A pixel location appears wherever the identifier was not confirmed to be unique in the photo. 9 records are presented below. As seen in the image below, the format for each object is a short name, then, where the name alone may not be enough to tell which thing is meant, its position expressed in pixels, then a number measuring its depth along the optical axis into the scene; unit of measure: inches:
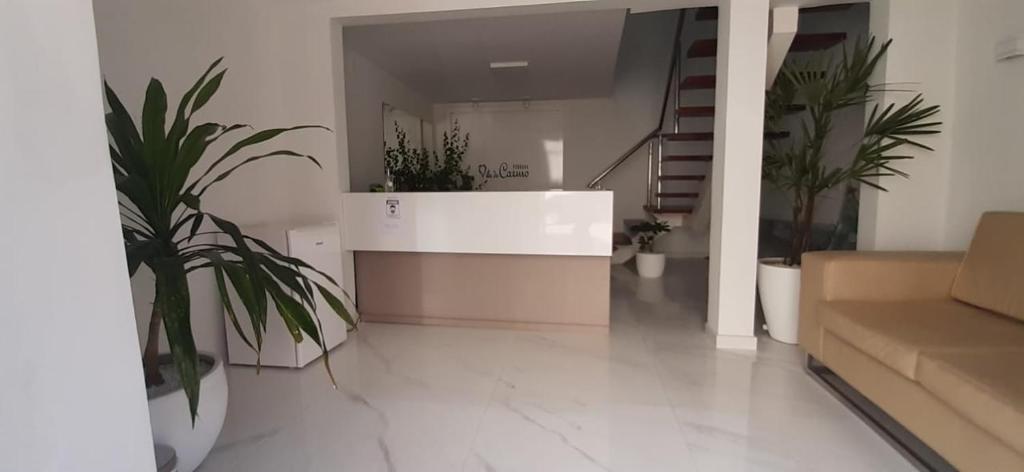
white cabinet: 89.5
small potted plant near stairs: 180.2
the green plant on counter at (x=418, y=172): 155.8
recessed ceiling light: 160.9
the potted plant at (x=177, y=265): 41.7
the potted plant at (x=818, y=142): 91.5
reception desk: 106.4
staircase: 178.5
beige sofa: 46.4
